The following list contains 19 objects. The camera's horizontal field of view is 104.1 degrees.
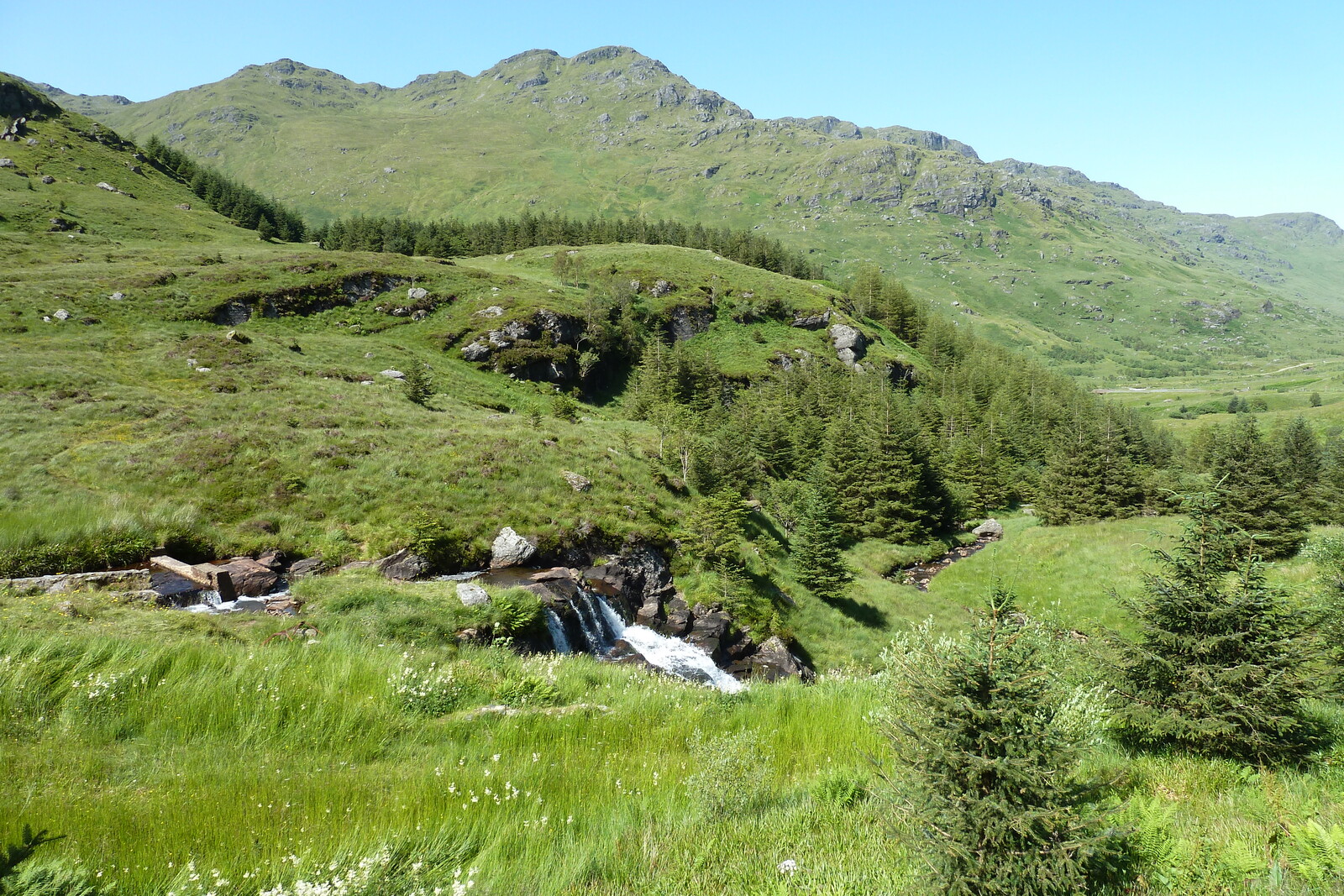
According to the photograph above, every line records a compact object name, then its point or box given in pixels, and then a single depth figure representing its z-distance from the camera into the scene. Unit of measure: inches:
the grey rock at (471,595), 584.7
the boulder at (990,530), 1943.9
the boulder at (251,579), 589.0
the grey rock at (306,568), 639.6
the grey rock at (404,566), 685.9
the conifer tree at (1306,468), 1684.3
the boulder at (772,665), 837.8
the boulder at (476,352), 2480.3
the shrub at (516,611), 590.2
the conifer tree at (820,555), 1125.1
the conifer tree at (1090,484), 1849.2
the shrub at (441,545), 725.3
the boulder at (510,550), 786.8
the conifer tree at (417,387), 1531.7
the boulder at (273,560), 642.2
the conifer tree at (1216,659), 248.7
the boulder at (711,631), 840.3
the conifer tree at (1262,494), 1109.1
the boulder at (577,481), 1022.4
